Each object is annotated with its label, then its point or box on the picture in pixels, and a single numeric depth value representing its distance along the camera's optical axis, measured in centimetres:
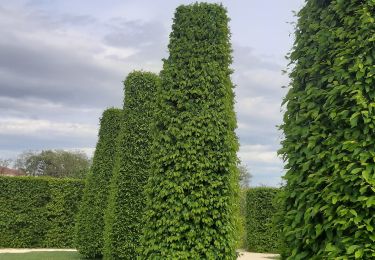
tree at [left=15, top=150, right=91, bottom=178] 5406
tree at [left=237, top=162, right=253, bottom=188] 4462
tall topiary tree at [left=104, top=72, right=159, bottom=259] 1151
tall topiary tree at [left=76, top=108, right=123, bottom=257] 1479
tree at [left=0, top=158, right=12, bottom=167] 5804
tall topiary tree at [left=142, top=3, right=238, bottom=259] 766
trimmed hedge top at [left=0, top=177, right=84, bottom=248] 2056
